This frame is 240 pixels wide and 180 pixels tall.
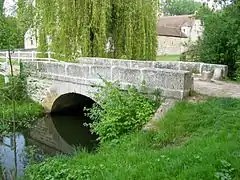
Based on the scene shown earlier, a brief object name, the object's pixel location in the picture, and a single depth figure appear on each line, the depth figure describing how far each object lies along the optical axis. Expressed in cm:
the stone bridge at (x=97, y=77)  964
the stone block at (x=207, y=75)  1285
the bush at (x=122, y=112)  940
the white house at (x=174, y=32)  5144
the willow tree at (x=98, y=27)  1711
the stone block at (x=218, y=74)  1296
